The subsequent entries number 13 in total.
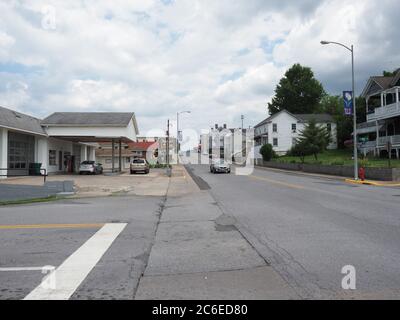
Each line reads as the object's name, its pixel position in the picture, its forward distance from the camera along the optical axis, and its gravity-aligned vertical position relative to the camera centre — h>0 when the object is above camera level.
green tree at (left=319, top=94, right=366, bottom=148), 62.78 +6.99
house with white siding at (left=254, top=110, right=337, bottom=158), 73.12 +6.54
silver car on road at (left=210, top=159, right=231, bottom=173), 41.42 -0.38
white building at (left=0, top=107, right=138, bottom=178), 30.17 +2.87
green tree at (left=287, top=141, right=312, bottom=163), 45.46 +1.68
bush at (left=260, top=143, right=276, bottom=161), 62.28 +1.81
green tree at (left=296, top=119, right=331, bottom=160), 44.72 +2.83
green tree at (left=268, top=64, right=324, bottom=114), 94.62 +18.07
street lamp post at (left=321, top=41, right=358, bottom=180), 27.28 +5.76
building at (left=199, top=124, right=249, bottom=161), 101.32 +6.15
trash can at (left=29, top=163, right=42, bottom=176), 34.89 -0.56
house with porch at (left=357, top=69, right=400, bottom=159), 41.19 +5.09
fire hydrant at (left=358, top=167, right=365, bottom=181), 27.35 -0.83
